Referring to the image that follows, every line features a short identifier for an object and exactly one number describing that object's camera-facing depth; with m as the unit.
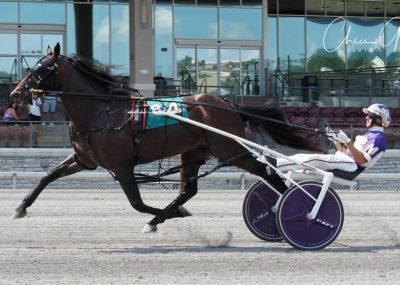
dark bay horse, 15.30
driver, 15.60
